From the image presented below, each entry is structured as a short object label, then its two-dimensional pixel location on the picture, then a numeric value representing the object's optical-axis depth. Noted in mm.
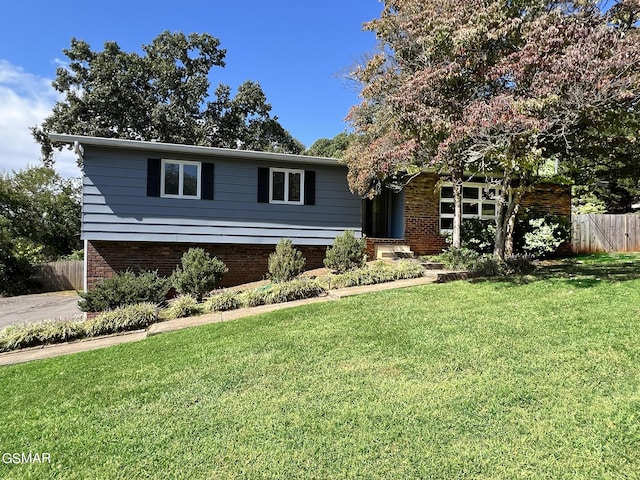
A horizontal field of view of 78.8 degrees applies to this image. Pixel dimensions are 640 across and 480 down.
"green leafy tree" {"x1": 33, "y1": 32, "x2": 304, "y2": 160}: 21703
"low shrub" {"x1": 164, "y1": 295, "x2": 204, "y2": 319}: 7219
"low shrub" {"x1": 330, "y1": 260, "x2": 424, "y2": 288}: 8438
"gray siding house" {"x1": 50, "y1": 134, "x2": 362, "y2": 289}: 10336
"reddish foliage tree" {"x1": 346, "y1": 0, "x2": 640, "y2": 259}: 5629
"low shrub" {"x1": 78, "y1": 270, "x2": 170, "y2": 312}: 7469
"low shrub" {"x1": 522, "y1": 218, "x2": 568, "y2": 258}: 12242
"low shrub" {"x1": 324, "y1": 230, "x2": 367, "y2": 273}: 9875
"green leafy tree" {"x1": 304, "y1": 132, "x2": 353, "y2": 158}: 30578
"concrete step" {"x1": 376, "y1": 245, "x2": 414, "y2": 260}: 11477
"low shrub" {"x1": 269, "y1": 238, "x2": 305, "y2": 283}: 9477
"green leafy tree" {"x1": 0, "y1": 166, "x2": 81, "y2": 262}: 18219
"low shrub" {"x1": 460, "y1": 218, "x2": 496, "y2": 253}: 12202
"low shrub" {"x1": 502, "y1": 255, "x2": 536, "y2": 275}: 8766
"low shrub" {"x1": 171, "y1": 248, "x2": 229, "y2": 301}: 8516
